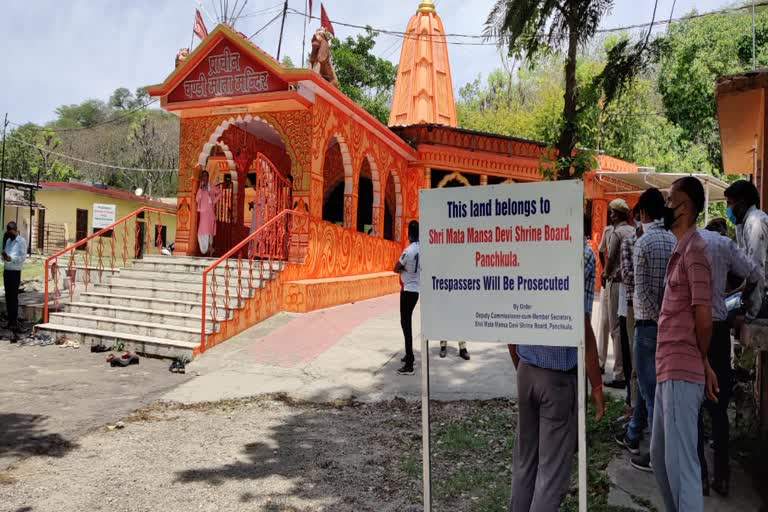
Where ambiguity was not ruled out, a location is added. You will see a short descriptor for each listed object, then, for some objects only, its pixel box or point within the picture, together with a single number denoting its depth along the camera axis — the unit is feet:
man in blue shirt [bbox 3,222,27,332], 27.04
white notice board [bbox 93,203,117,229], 82.79
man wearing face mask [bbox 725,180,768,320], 10.81
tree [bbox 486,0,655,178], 20.62
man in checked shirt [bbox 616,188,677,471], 10.89
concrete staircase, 24.48
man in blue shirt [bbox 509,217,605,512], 7.82
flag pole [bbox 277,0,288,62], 53.83
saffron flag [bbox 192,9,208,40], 43.62
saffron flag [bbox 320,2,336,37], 41.18
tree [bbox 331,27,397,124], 92.27
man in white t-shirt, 20.54
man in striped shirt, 8.07
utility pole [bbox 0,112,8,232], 42.33
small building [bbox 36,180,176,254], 82.07
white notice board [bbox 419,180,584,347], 7.66
